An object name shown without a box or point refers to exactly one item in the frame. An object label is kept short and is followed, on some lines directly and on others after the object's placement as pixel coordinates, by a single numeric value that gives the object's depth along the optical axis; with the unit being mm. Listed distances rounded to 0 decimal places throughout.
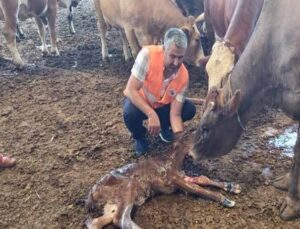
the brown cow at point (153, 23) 4819
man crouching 3007
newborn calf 2654
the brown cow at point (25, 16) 5243
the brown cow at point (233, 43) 3226
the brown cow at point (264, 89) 2712
